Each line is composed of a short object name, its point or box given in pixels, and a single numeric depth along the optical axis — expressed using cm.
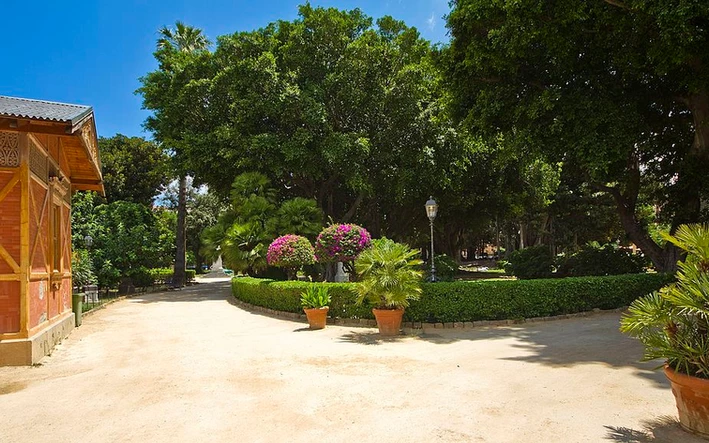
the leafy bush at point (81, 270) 1925
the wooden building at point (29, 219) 775
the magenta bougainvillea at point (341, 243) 1345
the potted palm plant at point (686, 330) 392
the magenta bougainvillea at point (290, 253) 1505
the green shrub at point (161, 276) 3077
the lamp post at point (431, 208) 1330
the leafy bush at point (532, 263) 2086
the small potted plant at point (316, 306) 1127
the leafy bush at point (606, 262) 1820
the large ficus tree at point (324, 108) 2016
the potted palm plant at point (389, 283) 975
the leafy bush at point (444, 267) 1911
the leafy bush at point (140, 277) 2457
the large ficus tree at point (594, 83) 1088
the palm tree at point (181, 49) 2964
